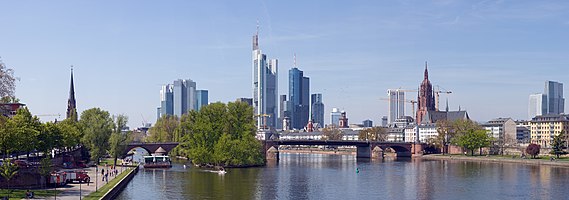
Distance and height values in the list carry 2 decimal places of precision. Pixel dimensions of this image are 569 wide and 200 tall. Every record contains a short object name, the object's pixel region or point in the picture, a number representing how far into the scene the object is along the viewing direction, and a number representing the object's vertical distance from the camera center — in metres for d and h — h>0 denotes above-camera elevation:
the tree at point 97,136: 110.69 -2.07
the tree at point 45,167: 64.00 -4.14
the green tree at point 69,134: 97.53 -1.68
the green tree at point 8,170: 58.03 -4.02
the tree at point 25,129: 70.41 -0.63
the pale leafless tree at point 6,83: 58.53 +3.44
